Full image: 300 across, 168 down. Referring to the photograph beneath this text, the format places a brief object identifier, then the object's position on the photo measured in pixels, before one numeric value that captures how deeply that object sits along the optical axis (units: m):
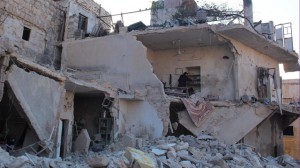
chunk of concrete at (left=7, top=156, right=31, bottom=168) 6.02
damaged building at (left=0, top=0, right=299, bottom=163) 10.67
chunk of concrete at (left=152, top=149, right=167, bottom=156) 8.71
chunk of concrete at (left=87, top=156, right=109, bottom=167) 6.66
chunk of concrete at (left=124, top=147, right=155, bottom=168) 6.78
